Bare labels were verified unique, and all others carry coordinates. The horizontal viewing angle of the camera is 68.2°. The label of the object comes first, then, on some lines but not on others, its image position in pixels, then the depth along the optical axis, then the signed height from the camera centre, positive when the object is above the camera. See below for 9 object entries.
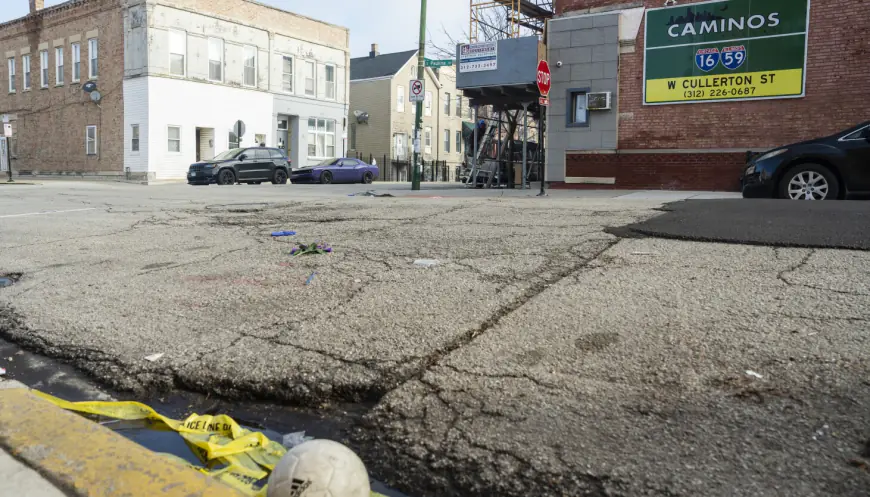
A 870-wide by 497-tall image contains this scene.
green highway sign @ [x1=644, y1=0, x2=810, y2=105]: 15.59 +3.71
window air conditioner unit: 17.66 +2.63
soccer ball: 1.85 -0.83
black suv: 24.83 +0.89
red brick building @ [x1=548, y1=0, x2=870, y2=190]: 15.08 +2.07
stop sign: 13.47 +2.50
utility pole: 20.84 +2.66
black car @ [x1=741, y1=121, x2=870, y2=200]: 10.07 +0.51
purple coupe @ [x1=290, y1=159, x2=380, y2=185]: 28.73 +0.88
